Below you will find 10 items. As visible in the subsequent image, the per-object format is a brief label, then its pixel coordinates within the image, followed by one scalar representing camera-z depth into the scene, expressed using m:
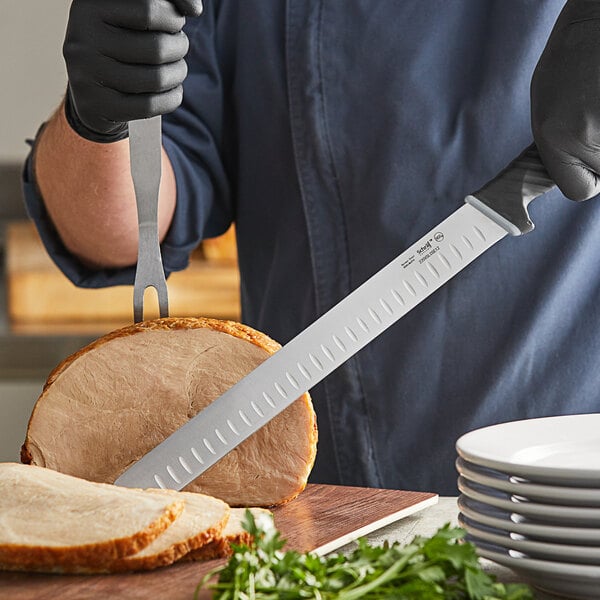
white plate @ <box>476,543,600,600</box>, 1.19
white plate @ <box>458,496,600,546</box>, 1.19
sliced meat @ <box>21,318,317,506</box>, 1.42
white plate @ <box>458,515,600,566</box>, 1.19
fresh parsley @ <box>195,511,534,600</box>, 1.16
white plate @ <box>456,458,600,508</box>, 1.19
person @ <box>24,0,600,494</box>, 1.57
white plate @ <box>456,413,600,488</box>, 1.23
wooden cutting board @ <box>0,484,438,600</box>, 1.24
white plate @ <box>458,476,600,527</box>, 1.19
